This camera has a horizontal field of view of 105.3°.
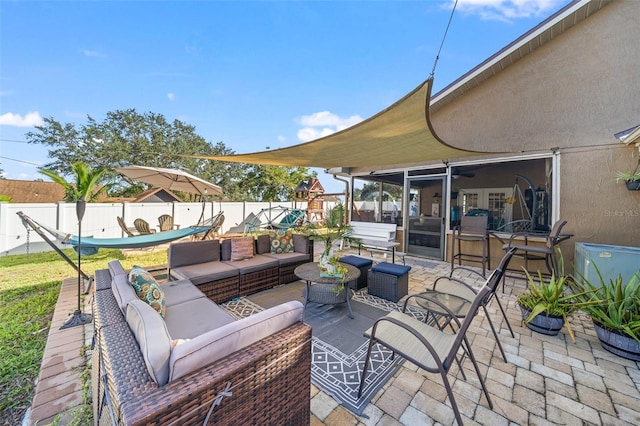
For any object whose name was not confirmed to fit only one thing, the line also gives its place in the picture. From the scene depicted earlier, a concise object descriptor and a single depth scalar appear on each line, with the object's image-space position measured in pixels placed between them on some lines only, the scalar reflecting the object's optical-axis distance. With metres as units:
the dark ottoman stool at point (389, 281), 3.97
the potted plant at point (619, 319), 2.55
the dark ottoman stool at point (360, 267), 4.39
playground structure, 14.94
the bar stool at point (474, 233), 5.54
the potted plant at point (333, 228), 3.84
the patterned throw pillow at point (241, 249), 4.48
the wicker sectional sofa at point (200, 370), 1.11
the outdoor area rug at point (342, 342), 2.18
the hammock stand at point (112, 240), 3.57
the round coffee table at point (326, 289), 3.42
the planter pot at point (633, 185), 4.16
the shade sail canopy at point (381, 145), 3.00
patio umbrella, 6.01
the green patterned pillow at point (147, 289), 2.23
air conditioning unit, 3.66
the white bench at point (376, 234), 5.91
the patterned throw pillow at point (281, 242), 5.03
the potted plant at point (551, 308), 2.99
